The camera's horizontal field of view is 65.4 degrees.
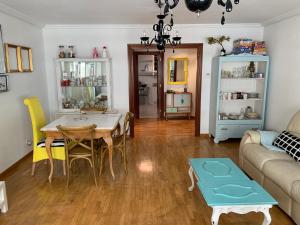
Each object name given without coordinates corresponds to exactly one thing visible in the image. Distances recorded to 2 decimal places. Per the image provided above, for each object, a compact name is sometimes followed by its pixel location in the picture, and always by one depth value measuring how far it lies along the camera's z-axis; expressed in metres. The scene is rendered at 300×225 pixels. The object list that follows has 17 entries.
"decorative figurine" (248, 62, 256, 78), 4.75
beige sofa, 2.26
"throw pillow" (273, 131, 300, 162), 2.73
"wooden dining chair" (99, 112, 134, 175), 3.31
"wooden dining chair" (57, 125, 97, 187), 2.78
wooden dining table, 3.03
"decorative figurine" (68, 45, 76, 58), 4.60
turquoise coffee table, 1.92
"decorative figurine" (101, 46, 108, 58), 4.66
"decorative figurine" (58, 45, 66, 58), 4.58
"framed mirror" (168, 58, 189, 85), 6.98
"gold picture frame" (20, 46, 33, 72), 3.83
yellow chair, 3.19
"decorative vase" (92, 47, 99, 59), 4.67
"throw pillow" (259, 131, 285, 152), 3.24
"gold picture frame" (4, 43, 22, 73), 3.38
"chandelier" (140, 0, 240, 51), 1.43
